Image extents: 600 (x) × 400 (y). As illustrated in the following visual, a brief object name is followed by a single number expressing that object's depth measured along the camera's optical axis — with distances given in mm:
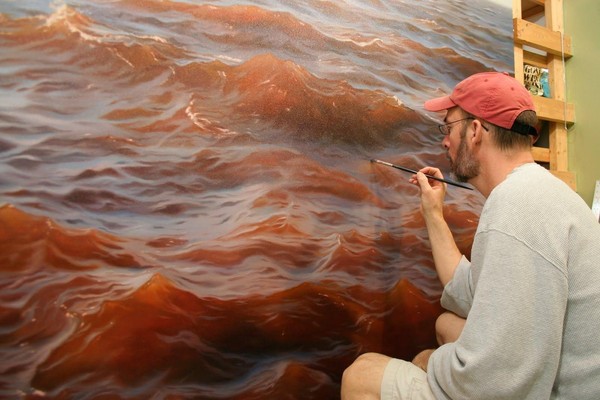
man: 768
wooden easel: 1920
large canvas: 882
